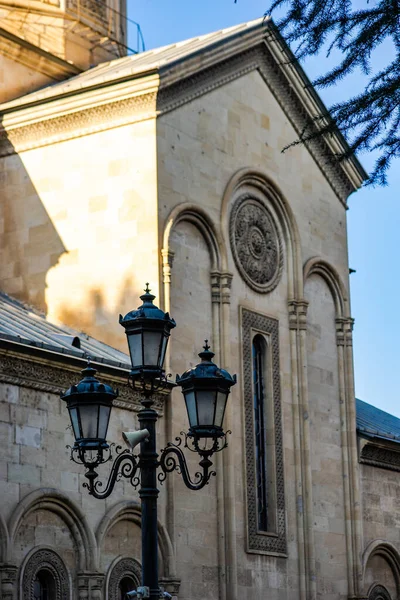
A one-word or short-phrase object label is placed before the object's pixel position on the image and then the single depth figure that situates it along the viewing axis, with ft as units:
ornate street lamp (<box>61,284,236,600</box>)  37.29
